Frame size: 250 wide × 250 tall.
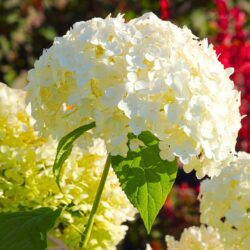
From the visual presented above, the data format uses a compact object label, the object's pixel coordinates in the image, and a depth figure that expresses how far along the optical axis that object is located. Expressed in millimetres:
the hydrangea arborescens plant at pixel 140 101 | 1194
